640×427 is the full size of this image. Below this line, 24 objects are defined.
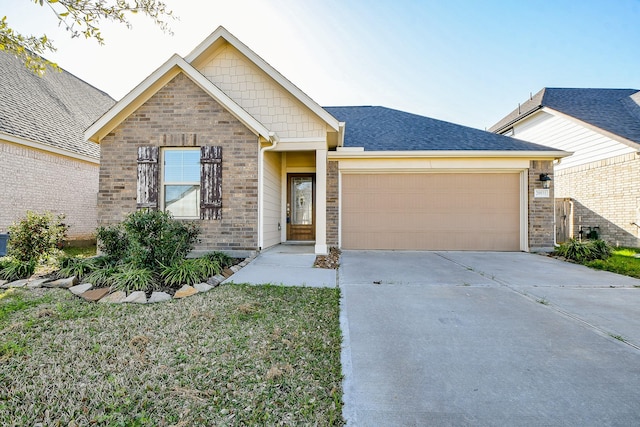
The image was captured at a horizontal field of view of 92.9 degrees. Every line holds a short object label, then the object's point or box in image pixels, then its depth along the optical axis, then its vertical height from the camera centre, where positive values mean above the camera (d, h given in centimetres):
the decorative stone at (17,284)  462 -113
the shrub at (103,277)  459 -101
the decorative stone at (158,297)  405 -115
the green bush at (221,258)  593 -91
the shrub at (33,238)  564 -52
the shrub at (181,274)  463 -97
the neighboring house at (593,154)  966 +209
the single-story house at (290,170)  675 +114
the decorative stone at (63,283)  457 -110
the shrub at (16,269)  503 -100
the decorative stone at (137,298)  400 -115
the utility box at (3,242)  644 -67
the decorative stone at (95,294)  409 -114
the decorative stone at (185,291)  421 -112
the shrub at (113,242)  553 -56
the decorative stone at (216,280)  474 -107
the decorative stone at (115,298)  401 -116
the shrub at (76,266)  500 -94
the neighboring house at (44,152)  835 +179
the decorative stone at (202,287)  444 -111
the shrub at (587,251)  699 -81
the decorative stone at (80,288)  430 -112
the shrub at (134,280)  434 -100
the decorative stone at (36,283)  460 -111
